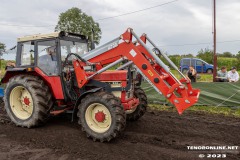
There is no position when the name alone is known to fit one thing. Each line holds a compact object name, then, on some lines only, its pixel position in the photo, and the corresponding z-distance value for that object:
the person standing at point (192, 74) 13.09
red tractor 5.59
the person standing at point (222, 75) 12.03
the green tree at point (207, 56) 38.19
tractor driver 6.52
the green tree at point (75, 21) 32.19
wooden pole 16.28
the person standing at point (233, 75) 11.90
